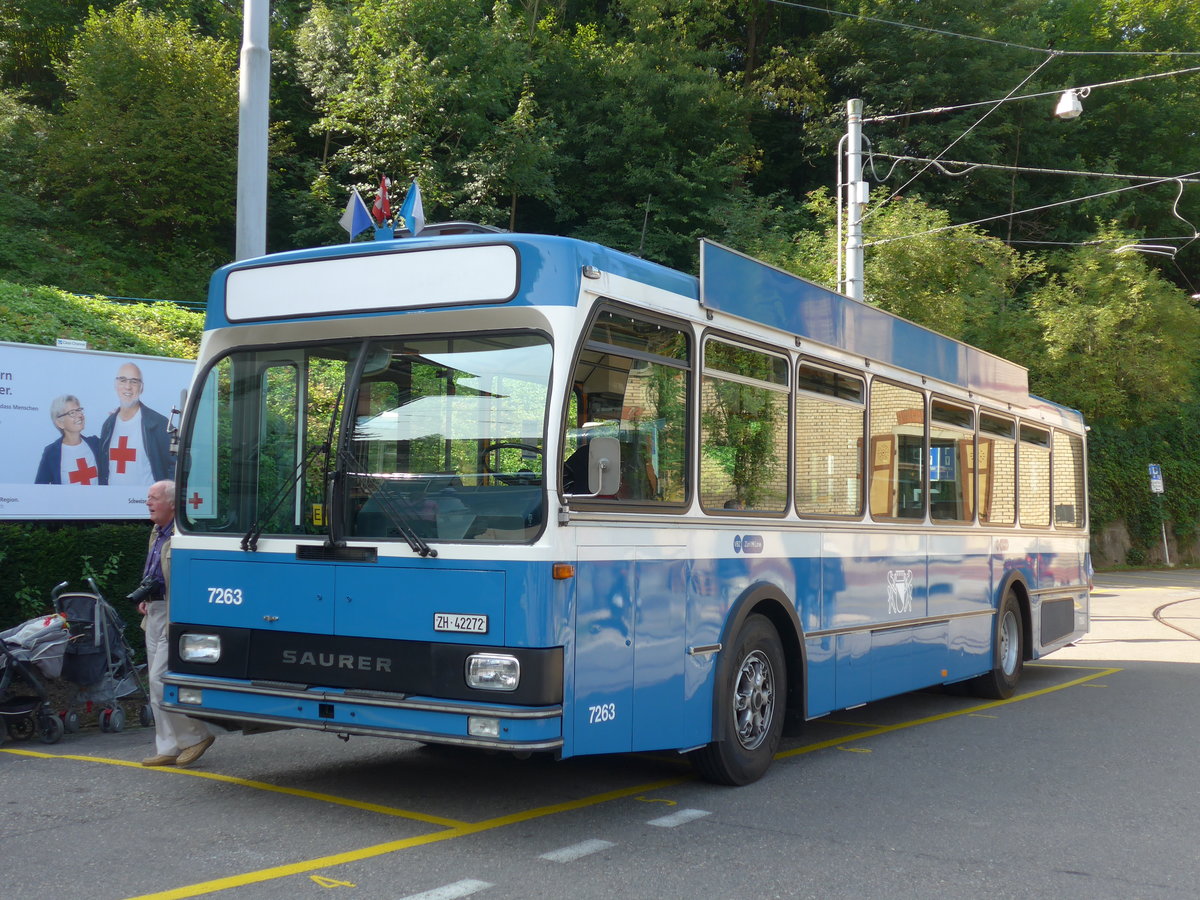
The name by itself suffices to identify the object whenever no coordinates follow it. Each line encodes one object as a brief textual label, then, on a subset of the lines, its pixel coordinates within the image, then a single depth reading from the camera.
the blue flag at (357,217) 9.29
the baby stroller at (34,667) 7.87
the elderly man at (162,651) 7.38
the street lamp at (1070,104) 17.98
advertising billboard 10.66
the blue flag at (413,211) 8.32
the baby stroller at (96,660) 8.30
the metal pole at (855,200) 19.28
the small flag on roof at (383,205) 10.17
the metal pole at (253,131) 10.30
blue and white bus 5.70
